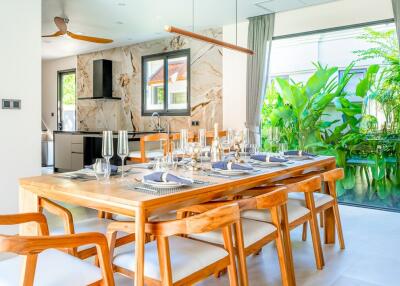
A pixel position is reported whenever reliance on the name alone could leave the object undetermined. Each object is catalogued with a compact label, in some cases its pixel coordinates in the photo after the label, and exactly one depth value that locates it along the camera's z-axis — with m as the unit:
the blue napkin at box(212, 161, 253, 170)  2.55
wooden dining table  1.67
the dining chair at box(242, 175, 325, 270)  2.48
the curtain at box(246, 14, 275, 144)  5.61
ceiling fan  5.14
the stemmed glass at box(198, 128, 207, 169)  3.12
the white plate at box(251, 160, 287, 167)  2.96
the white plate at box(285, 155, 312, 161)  3.44
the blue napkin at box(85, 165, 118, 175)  2.43
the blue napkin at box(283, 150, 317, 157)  3.68
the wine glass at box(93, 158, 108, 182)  2.19
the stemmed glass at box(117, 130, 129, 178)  2.28
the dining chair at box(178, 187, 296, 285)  1.98
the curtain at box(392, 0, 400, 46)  4.32
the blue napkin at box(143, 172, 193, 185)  2.00
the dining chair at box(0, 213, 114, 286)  1.29
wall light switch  3.43
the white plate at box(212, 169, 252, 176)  2.45
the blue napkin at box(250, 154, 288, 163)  3.08
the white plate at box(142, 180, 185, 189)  1.96
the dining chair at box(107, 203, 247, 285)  1.59
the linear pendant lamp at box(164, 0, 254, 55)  3.22
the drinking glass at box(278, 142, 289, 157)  3.77
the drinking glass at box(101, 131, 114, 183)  2.24
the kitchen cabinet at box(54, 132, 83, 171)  6.91
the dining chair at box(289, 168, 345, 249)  2.93
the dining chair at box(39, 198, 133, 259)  1.98
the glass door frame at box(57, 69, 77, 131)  9.50
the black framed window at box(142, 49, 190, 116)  6.82
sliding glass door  5.02
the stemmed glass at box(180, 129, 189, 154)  2.95
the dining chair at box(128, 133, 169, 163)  4.46
